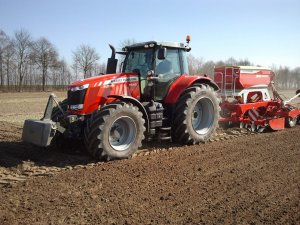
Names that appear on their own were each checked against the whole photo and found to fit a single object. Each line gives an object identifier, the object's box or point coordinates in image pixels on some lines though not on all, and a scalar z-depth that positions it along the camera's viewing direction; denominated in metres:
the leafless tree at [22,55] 58.36
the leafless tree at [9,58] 56.56
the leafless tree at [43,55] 58.22
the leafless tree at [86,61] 57.53
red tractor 6.32
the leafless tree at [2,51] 56.00
